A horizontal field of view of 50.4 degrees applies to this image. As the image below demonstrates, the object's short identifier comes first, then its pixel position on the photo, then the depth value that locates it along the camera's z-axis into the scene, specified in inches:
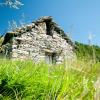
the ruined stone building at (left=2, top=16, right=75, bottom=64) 291.5
